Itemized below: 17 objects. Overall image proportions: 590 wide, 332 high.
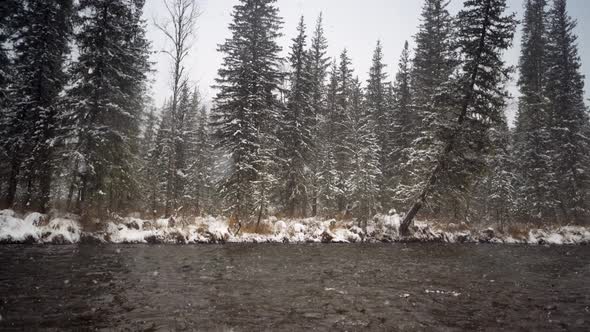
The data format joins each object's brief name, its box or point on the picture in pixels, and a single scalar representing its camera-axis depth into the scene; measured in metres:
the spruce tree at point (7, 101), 19.08
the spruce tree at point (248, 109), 22.19
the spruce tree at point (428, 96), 22.19
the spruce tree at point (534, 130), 31.92
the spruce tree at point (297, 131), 28.30
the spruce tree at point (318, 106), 31.08
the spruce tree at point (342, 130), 32.41
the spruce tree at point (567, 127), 31.64
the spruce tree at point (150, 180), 31.41
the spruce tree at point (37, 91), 20.08
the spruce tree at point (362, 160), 27.52
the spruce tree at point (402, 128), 31.03
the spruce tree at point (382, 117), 34.06
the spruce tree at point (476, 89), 21.22
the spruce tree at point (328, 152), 31.39
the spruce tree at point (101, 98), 19.17
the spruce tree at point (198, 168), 38.09
